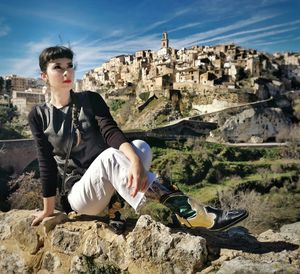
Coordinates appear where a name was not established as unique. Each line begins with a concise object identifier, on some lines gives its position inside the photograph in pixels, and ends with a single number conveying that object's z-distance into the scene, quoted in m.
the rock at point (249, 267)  1.37
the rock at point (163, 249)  1.56
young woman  1.74
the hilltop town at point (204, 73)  30.44
